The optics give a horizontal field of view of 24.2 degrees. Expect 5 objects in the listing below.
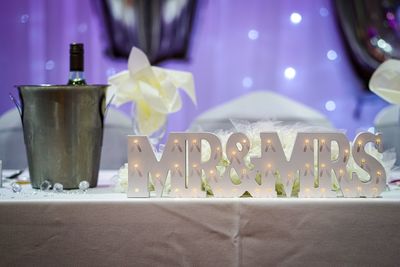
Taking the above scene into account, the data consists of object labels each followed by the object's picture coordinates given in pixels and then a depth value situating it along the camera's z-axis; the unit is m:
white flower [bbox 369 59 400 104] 2.02
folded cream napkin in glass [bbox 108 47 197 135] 2.02
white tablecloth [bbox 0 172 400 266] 1.62
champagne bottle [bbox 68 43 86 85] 1.87
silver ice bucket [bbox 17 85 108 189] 1.84
